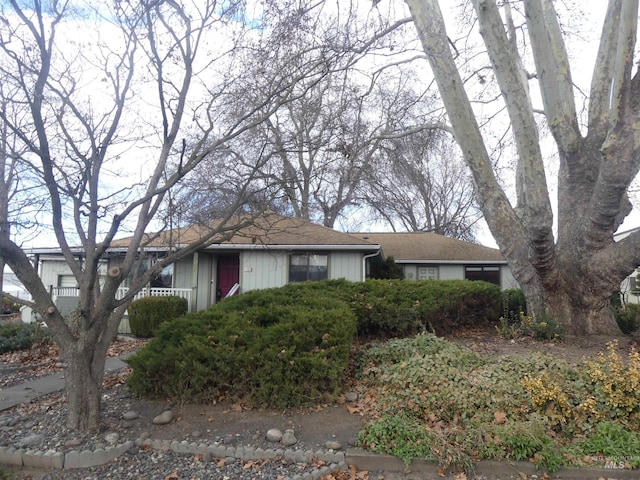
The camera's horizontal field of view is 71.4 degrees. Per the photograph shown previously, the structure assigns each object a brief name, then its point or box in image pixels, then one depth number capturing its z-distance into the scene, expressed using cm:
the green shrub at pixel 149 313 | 1172
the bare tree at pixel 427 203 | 2647
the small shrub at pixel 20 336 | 914
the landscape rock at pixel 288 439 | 430
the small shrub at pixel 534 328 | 716
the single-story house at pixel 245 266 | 1339
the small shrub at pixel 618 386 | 435
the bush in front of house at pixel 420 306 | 735
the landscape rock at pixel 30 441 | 425
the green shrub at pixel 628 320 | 900
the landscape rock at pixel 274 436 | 439
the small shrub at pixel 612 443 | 391
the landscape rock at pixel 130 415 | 486
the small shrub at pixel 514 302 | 906
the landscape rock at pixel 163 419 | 476
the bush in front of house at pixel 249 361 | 504
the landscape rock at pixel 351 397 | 528
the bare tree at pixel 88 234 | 442
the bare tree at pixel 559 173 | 697
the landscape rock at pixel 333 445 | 420
